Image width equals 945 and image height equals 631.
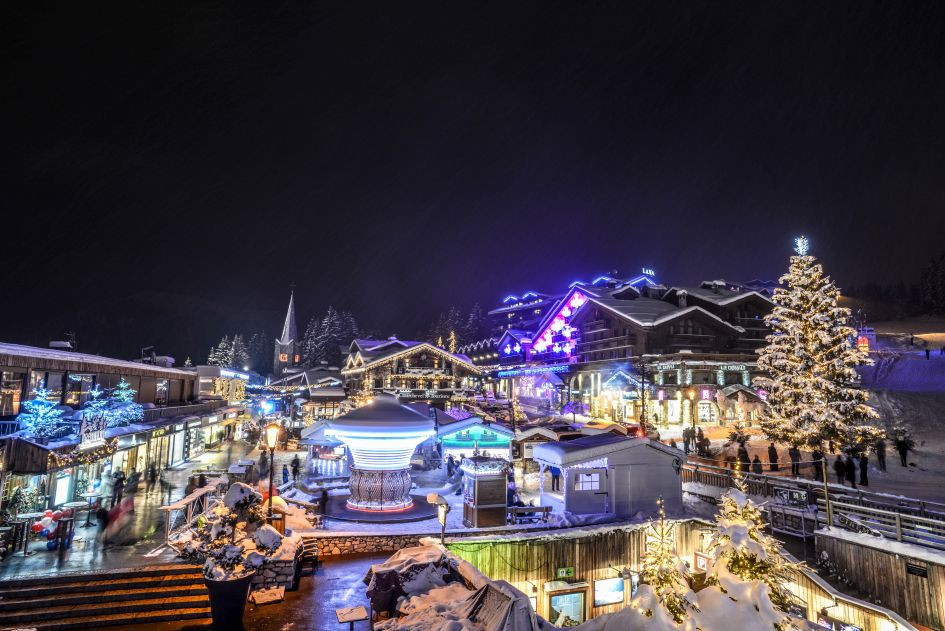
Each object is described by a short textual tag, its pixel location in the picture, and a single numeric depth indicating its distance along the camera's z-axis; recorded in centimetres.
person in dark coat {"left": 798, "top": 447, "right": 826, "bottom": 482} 2129
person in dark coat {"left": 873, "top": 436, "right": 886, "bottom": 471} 2219
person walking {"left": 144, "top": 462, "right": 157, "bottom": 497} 2098
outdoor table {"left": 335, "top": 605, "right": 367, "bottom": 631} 843
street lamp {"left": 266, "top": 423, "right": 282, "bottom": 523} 1305
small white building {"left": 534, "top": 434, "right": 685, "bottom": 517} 1608
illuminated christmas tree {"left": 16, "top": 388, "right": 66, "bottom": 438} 1468
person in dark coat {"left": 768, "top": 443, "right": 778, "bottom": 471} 2144
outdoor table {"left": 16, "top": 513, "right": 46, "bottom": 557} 1184
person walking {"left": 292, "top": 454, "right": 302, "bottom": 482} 2318
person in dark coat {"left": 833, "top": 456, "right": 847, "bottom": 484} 1953
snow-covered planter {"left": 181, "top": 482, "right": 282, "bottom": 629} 851
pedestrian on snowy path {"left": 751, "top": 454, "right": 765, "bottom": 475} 1974
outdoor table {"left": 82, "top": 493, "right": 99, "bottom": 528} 1622
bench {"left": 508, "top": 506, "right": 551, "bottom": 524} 1550
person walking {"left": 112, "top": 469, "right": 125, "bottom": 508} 1604
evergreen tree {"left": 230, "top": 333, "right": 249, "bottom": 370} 10984
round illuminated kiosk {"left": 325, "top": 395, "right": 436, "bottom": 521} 1591
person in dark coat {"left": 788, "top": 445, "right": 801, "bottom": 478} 2034
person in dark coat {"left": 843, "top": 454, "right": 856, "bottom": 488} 1873
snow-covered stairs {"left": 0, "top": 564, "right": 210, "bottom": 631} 927
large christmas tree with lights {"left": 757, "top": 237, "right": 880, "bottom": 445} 2325
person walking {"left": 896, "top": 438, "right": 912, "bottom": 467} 2277
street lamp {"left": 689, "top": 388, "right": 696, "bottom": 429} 2997
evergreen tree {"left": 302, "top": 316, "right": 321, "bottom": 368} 9775
